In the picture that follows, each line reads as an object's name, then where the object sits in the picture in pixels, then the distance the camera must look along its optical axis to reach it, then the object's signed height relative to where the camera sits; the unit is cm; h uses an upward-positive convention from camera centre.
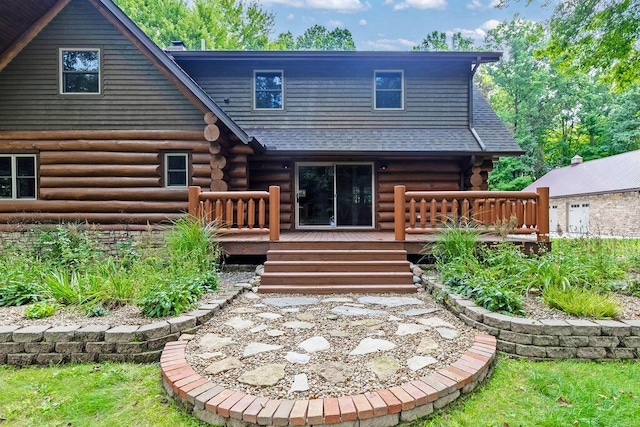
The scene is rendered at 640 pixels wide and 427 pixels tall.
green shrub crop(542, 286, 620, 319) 356 -97
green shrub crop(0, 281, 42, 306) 436 -106
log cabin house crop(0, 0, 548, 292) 645 +175
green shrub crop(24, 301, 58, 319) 376 -111
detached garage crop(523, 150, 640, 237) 1702 +106
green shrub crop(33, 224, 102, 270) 600 -69
